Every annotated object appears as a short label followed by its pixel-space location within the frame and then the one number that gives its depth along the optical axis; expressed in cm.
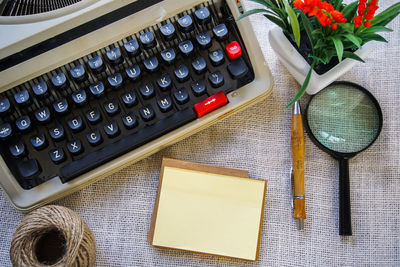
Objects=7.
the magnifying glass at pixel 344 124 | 71
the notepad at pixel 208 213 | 70
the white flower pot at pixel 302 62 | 68
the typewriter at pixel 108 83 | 68
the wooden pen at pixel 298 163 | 71
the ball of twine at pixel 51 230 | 64
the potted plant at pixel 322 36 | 62
